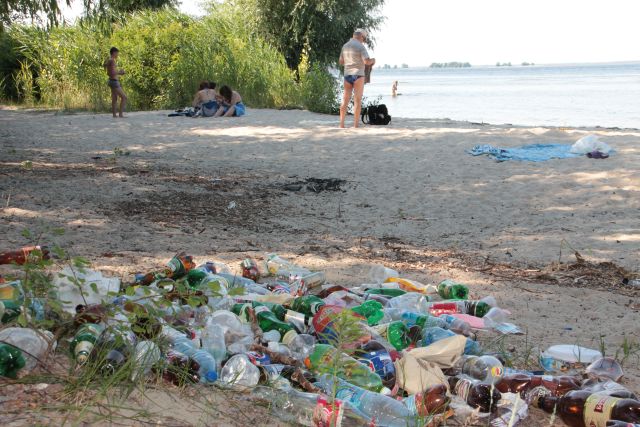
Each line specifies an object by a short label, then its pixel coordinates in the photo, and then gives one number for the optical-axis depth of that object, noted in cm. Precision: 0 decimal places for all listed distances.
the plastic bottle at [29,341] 263
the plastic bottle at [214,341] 310
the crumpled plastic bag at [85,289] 343
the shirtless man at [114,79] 1543
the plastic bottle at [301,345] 333
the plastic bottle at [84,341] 273
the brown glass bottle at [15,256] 412
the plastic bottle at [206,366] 284
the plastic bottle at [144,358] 263
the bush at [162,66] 1842
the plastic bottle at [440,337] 354
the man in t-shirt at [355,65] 1277
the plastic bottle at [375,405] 274
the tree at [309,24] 2219
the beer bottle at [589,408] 276
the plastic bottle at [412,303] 414
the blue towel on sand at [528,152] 1016
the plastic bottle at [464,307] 429
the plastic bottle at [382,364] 308
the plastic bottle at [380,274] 495
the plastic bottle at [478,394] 294
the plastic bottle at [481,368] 314
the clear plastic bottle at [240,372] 285
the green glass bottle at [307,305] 382
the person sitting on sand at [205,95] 1559
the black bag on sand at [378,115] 1405
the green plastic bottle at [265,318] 356
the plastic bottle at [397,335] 351
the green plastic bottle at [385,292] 444
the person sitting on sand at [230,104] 1531
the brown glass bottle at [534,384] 309
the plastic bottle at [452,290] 459
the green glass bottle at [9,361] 254
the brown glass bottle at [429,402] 281
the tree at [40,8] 801
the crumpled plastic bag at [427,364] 309
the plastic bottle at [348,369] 284
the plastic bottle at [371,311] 379
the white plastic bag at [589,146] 1021
